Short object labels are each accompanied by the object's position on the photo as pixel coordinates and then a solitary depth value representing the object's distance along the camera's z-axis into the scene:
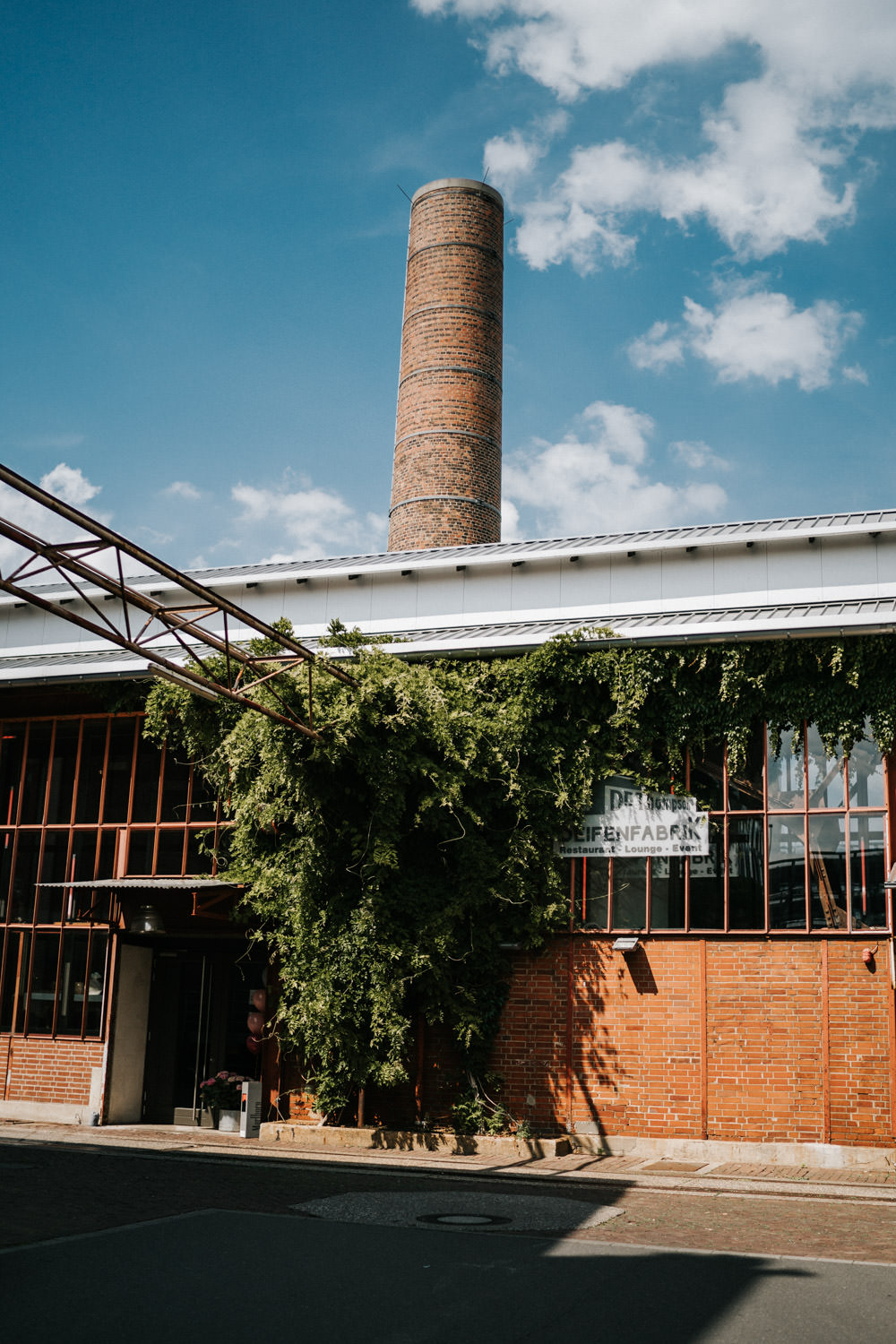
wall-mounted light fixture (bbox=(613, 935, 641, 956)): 14.88
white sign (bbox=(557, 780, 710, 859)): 15.15
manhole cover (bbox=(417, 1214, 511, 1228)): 9.35
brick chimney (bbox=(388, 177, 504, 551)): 25.38
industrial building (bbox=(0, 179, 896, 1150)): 14.24
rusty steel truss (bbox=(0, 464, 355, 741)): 10.16
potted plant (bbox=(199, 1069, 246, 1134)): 16.48
